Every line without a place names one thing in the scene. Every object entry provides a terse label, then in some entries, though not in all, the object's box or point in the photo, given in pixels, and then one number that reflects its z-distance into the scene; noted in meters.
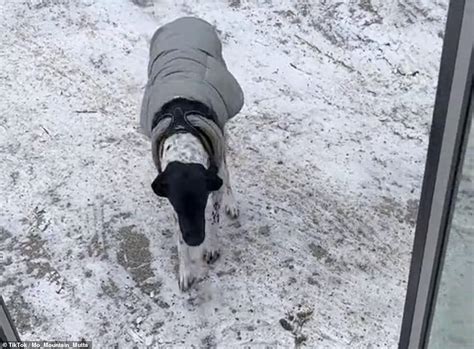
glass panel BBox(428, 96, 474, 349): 1.65
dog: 3.37
